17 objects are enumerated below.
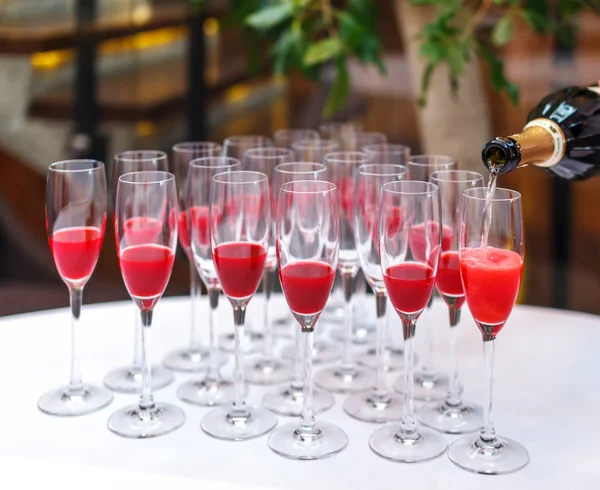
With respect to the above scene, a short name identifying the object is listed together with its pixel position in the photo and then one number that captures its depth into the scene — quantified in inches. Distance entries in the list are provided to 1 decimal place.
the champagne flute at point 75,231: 49.5
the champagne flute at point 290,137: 60.4
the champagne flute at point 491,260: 44.9
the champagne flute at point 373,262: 49.0
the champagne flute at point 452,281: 49.4
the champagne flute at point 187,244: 53.4
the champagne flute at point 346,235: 53.1
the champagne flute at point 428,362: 51.8
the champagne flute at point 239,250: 46.9
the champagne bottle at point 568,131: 50.3
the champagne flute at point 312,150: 56.5
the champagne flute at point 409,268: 45.2
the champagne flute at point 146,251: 47.7
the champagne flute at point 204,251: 50.4
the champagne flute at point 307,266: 45.5
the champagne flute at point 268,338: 53.2
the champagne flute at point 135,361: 51.8
